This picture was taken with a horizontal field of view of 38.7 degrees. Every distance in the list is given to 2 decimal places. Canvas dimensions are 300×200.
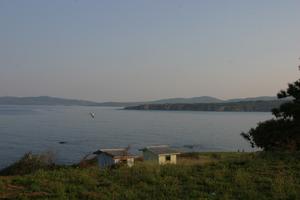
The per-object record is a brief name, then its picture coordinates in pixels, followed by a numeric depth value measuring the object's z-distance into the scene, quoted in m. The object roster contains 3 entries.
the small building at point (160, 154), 36.50
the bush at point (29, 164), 24.09
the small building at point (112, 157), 32.35
